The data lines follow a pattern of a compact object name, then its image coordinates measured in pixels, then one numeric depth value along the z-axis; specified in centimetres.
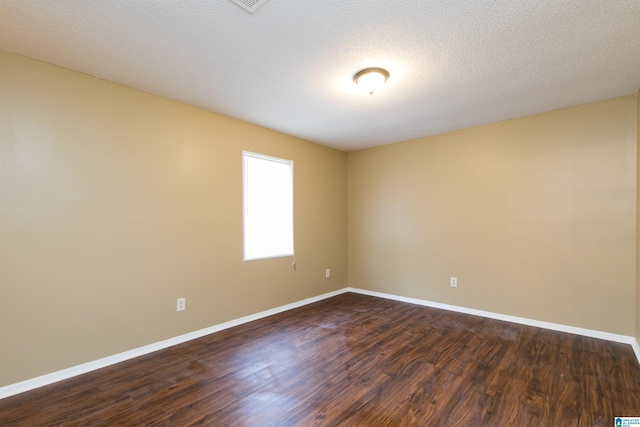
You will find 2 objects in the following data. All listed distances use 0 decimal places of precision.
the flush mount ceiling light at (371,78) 229
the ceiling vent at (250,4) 158
